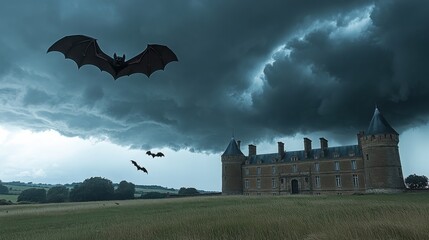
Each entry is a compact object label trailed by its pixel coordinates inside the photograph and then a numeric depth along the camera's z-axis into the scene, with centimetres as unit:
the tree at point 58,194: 7475
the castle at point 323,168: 4766
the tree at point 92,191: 7438
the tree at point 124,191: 7812
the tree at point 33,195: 7722
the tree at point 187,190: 8664
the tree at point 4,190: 10225
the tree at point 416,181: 7075
